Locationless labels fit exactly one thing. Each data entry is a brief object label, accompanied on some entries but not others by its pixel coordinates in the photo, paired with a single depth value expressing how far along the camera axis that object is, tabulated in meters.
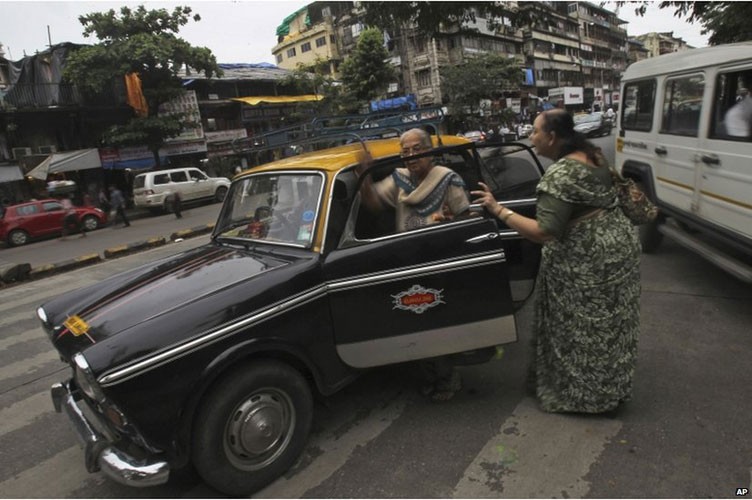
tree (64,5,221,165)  21.34
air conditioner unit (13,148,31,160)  21.09
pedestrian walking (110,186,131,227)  18.53
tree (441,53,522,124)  40.75
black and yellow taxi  2.30
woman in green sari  2.64
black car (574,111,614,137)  25.75
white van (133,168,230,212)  20.62
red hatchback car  17.03
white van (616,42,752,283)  3.98
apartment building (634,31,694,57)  112.00
